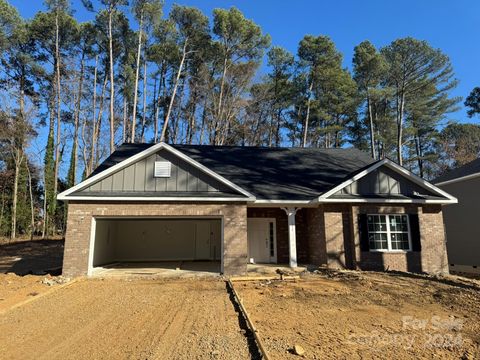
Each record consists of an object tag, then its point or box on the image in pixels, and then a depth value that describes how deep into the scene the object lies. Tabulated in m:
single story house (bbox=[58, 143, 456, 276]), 11.69
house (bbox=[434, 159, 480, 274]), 15.63
